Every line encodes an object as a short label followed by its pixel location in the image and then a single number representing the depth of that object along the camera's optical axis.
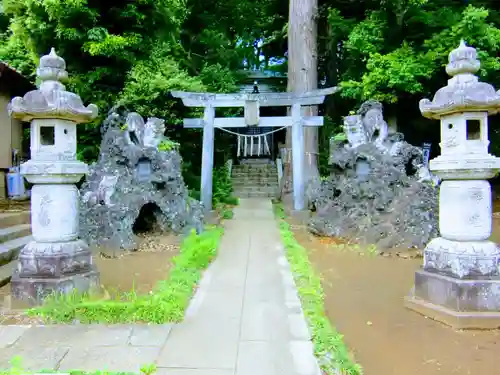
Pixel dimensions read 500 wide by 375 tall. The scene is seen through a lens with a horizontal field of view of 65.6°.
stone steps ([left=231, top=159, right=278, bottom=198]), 15.51
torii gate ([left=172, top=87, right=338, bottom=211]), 10.10
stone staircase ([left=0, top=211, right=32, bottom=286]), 5.81
